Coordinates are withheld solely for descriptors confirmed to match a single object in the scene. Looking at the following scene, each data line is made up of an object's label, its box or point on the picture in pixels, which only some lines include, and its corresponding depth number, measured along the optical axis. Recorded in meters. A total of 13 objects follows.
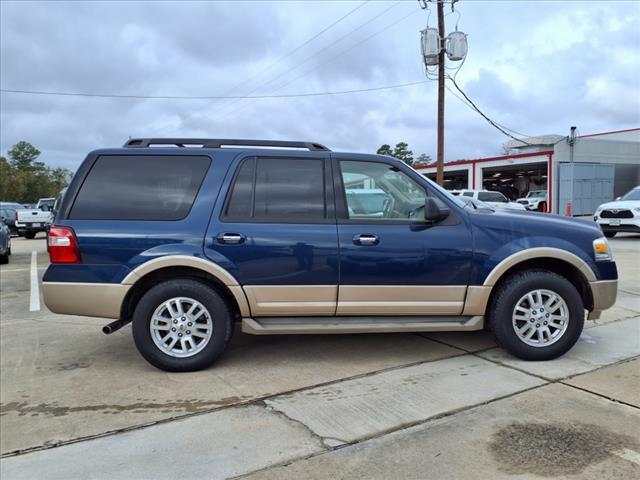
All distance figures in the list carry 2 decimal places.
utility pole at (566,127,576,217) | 32.38
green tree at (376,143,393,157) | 81.96
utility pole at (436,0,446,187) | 17.84
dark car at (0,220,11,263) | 12.71
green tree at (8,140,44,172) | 100.36
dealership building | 32.94
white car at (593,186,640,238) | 15.03
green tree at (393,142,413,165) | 85.00
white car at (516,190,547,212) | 33.56
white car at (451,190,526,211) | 24.23
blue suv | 4.27
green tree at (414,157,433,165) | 96.50
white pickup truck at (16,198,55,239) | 22.03
